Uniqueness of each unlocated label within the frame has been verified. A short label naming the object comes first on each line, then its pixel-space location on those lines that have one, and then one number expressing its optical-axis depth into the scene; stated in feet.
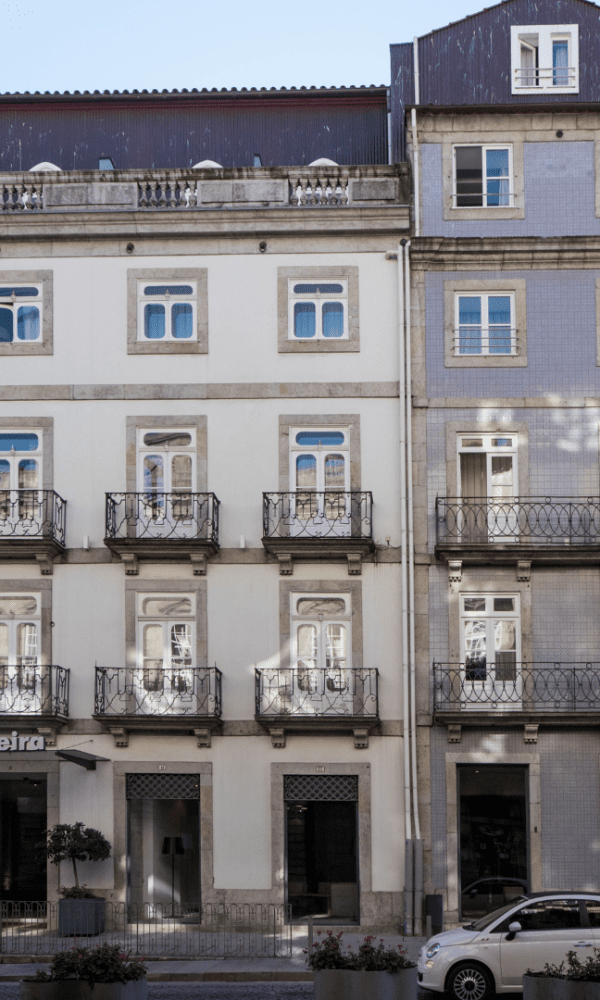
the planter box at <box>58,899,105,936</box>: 84.23
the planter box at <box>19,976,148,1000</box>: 47.96
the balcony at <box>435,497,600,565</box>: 88.99
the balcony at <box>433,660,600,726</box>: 87.30
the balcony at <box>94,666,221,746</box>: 88.07
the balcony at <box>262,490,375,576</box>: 89.10
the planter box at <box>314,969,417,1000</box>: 50.75
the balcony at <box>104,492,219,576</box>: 89.30
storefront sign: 87.25
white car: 61.36
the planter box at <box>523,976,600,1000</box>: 47.14
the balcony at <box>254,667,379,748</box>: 87.40
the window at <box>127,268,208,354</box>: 94.07
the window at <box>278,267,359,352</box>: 93.76
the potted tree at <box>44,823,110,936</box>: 84.33
